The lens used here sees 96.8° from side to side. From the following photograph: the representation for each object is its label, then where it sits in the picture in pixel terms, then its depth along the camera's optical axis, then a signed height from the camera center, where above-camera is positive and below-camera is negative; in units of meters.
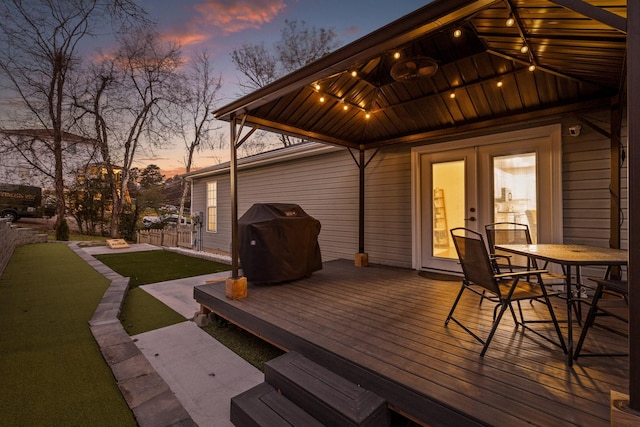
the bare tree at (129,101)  13.81 +5.77
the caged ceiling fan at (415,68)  3.18 +1.66
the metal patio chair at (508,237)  3.19 -0.30
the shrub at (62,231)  11.45 -0.68
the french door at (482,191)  3.71 +0.32
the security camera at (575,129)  3.45 +1.01
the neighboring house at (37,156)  11.84 +2.60
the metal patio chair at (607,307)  1.84 -0.67
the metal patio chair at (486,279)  1.94 -0.50
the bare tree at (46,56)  10.07 +6.46
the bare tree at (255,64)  13.05 +6.99
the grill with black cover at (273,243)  3.84 -0.41
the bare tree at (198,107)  15.46 +5.91
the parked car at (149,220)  15.58 -0.39
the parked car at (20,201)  12.70 +0.62
